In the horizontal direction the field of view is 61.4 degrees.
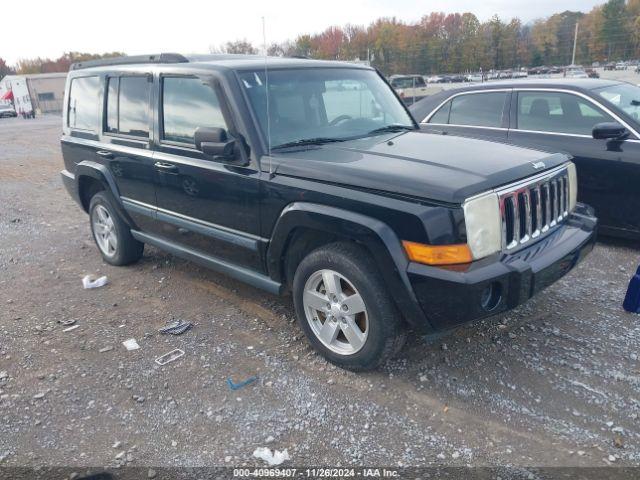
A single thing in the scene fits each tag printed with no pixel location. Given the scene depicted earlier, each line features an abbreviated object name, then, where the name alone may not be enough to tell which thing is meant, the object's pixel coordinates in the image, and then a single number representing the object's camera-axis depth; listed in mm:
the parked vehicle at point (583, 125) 5172
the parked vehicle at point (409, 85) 21688
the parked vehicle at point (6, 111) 50441
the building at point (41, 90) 57044
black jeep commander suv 2934
